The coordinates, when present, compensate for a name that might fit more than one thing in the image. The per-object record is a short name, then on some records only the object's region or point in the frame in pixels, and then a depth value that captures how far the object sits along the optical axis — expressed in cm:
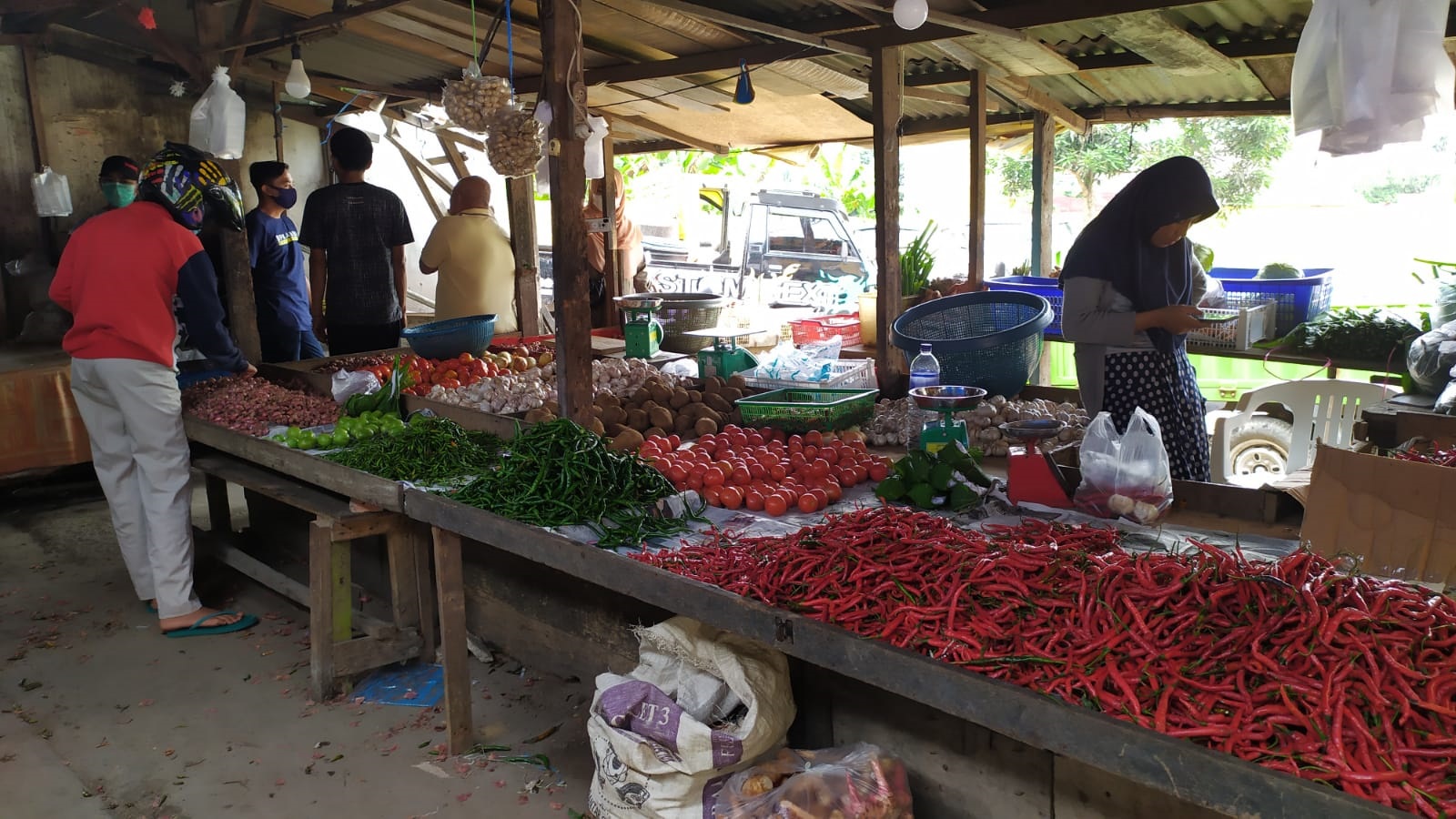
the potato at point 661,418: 488
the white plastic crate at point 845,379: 522
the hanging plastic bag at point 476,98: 499
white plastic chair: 512
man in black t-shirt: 639
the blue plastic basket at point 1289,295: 674
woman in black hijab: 382
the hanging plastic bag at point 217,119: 575
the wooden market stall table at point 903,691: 179
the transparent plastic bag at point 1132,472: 295
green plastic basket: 452
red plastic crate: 1002
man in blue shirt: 671
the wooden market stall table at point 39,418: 682
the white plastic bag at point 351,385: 542
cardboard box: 246
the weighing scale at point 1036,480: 314
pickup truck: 1365
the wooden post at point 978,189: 726
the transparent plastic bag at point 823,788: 262
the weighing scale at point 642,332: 673
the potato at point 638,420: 490
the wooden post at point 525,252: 793
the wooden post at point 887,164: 611
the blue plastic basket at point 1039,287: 758
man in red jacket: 460
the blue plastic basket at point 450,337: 610
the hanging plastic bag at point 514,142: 496
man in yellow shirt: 680
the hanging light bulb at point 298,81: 650
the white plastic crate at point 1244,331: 672
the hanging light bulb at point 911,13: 466
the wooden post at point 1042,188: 863
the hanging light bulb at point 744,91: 633
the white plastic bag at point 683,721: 280
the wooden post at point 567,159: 390
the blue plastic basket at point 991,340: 498
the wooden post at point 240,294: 620
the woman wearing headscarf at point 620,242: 962
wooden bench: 416
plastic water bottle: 439
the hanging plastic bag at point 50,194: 771
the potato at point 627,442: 450
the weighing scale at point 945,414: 354
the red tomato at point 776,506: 343
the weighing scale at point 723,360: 563
